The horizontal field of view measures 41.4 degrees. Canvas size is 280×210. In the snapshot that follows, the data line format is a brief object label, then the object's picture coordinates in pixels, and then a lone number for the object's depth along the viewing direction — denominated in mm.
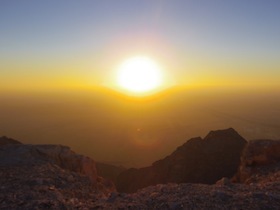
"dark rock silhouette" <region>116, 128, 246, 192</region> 25656
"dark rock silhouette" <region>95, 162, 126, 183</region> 31906
